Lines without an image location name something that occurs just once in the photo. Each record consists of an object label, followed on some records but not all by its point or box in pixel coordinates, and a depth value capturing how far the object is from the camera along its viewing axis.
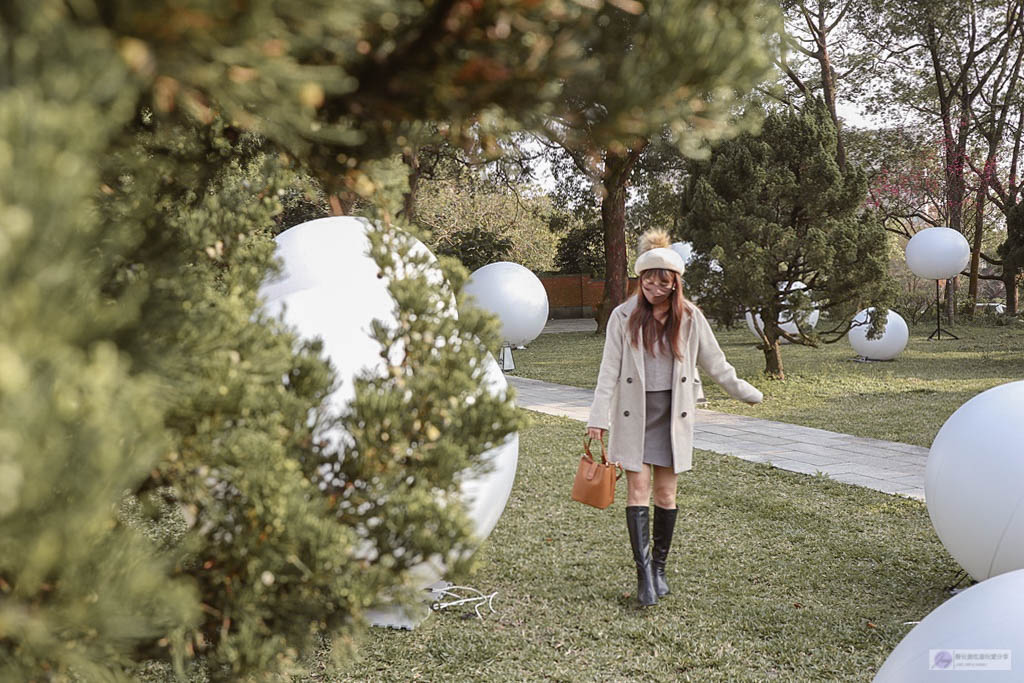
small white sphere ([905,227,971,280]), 18.47
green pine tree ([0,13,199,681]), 0.88
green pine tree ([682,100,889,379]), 12.15
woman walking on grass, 5.17
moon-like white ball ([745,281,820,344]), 12.49
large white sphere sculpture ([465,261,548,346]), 15.43
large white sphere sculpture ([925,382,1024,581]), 4.30
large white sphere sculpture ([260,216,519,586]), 4.06
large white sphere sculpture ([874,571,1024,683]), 2.50
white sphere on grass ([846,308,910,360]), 16.20
